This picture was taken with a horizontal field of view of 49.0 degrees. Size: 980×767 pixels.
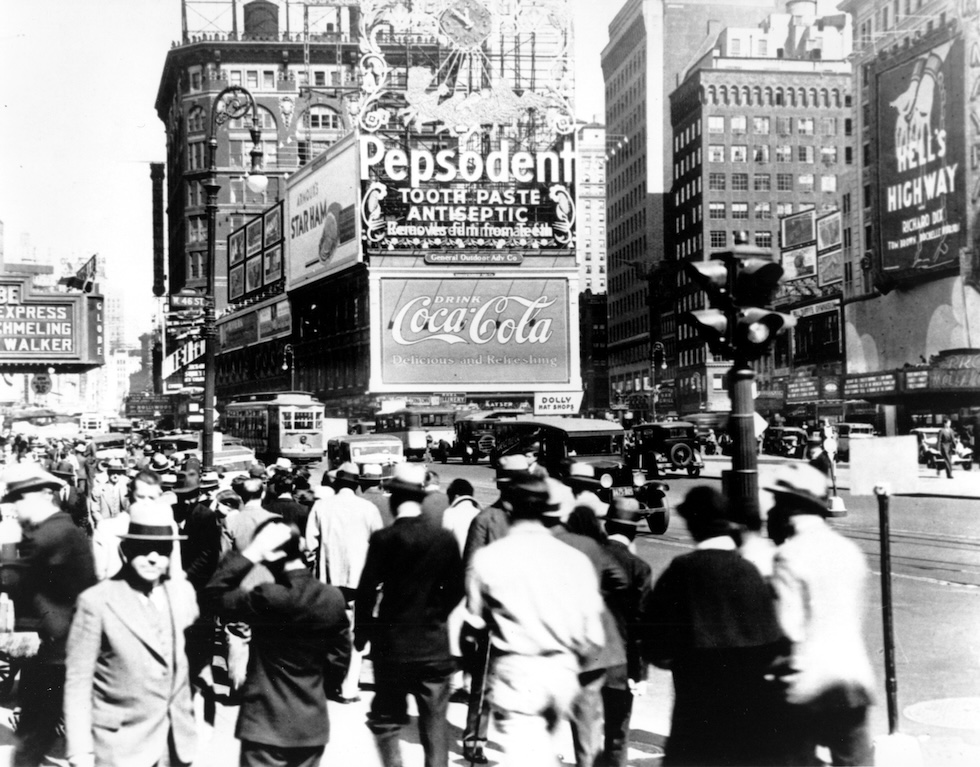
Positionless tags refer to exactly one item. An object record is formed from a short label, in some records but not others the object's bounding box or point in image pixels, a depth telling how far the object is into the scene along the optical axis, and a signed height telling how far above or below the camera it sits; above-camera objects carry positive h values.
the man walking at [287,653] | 4.91 -1.11
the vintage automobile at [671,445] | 33.28 -1.21
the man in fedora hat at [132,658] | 4.66 -1.07
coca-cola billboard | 42.06 +3.19
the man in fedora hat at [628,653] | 6.11 -1.42
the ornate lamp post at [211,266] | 18.17 +2.67
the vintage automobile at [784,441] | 40.12 -1.47
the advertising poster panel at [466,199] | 46.91 +9.69
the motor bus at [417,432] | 48.16 -0.92
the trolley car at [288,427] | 44.00 -0.56
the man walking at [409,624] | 5.94 -1.20
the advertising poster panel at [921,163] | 50.12 +11.87
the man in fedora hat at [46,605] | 6.11 -1.07
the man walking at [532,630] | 5.24 -1.09
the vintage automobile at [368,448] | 38.91 -1.31
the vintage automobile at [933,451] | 32.58 -1.60
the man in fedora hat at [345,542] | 8.38 -1.01
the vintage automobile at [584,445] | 21.88 -0.90
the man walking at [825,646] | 5.18 -1.18
